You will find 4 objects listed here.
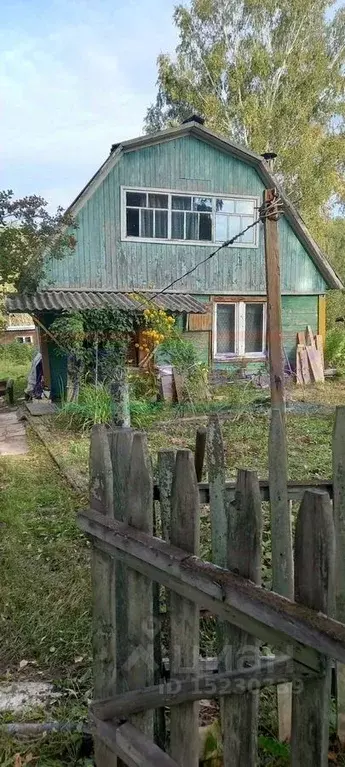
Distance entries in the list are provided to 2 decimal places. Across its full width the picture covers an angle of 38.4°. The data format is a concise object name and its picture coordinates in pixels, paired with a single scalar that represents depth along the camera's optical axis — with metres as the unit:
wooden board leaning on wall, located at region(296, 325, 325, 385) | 13.79
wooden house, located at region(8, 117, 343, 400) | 11.86
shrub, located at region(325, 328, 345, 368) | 15.00
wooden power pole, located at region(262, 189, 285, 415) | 5.33
